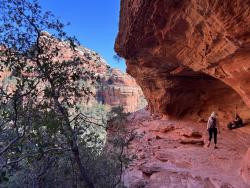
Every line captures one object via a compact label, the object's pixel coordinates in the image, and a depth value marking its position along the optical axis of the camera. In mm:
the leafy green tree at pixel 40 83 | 3952
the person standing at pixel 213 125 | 6735
